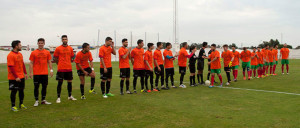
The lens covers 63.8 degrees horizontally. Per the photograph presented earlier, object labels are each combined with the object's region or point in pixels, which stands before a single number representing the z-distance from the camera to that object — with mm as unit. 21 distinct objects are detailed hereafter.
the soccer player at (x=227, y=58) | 12281
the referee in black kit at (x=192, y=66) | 11289
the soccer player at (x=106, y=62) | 8328
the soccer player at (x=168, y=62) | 10410
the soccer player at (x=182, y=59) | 10734
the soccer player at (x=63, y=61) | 7664
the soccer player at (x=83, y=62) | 8241
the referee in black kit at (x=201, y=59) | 11498
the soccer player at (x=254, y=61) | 14185
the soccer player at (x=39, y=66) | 7160
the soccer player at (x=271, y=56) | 15578
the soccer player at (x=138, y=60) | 9266
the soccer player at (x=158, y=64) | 10097
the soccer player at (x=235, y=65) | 13203
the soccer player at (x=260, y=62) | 14688
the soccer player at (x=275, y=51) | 15945
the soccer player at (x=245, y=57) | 13852
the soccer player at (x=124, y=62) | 8782
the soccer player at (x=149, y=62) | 9562
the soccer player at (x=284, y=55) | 16203
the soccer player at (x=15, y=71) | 6480
